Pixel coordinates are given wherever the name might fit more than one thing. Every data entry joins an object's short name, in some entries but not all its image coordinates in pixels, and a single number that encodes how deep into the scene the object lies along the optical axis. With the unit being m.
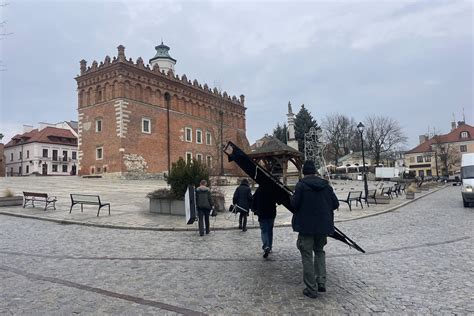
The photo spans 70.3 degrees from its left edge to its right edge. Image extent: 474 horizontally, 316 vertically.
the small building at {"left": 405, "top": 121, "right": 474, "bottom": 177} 66.25
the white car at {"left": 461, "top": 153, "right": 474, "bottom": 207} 16.08
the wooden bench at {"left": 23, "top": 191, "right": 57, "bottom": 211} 15.16
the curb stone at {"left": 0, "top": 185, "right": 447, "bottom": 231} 10.82
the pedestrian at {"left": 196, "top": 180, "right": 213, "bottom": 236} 9.49
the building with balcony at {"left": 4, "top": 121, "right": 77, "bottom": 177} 60.81
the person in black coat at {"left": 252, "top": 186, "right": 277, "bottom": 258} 6.86
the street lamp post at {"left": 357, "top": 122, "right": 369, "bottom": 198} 21.05
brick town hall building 39.19
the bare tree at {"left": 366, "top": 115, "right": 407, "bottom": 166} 59.31
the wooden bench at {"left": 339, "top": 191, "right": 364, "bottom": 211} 16.02
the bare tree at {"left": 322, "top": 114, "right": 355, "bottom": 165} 69.27
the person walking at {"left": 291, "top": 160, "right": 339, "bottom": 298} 4.80
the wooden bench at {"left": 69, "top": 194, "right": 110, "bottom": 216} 13.57
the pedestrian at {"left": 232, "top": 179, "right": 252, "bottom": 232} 10.30
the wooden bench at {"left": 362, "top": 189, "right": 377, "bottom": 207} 18.33
